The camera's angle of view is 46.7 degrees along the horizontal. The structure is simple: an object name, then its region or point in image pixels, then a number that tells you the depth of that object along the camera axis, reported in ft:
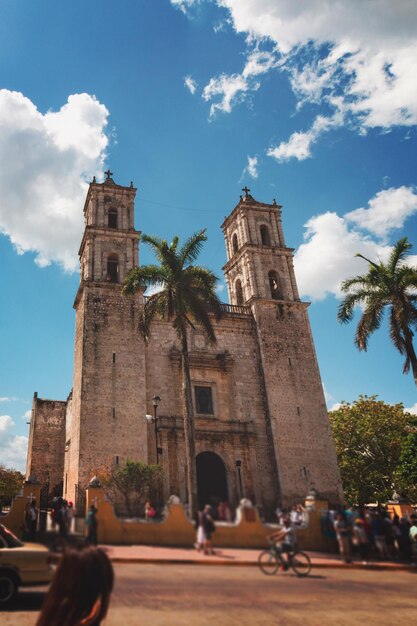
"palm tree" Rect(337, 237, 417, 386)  71.67
